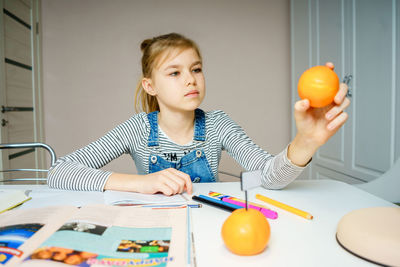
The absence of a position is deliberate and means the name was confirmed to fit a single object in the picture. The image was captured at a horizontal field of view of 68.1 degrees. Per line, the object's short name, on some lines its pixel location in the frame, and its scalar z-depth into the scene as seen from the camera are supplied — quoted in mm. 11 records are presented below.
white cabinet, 1518
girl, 830
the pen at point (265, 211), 593
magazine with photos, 408
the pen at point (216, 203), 627
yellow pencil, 593
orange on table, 423
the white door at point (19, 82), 2115
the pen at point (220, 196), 662
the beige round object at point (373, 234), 408
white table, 427
